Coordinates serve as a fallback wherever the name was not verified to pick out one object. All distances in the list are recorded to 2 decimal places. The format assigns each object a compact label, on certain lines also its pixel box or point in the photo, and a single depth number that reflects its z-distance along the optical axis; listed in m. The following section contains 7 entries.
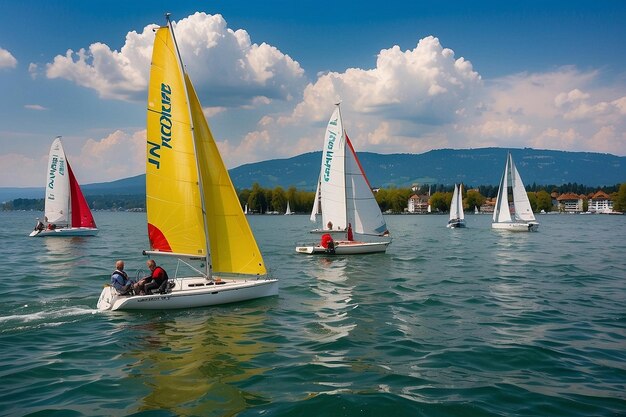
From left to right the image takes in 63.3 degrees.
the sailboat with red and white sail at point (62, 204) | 50.34
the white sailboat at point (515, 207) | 65.31
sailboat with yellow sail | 17.44
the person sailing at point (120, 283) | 17.28
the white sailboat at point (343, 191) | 36.28
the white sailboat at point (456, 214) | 82.06
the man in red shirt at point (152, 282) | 17.22
